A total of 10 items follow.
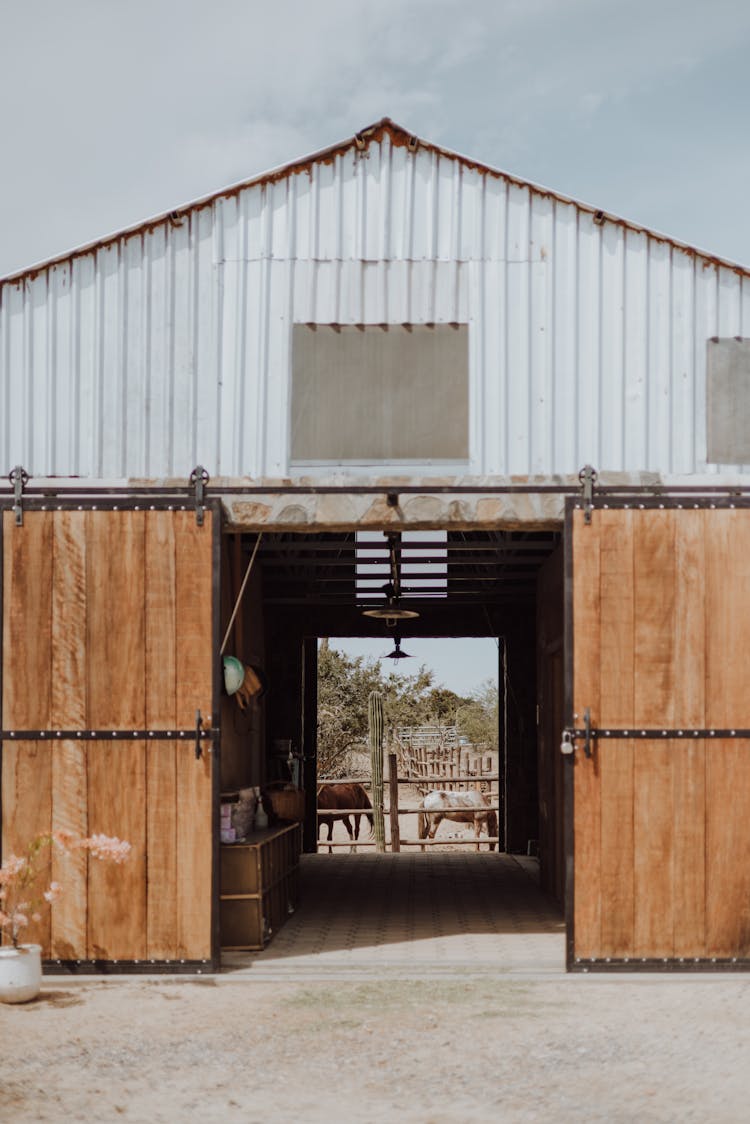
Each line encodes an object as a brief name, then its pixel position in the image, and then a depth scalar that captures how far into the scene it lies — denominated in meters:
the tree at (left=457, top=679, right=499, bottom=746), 31.64
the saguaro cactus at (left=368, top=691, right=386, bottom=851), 17.83
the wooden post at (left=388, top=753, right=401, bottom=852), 16.83
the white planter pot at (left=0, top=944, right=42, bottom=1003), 7.21
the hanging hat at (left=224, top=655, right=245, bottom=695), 8.84
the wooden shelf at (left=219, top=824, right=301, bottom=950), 8.66
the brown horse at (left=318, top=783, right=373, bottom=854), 18.53
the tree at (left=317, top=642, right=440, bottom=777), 28.20
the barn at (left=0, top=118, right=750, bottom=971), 7.98
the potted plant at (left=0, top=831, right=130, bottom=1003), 7.25
